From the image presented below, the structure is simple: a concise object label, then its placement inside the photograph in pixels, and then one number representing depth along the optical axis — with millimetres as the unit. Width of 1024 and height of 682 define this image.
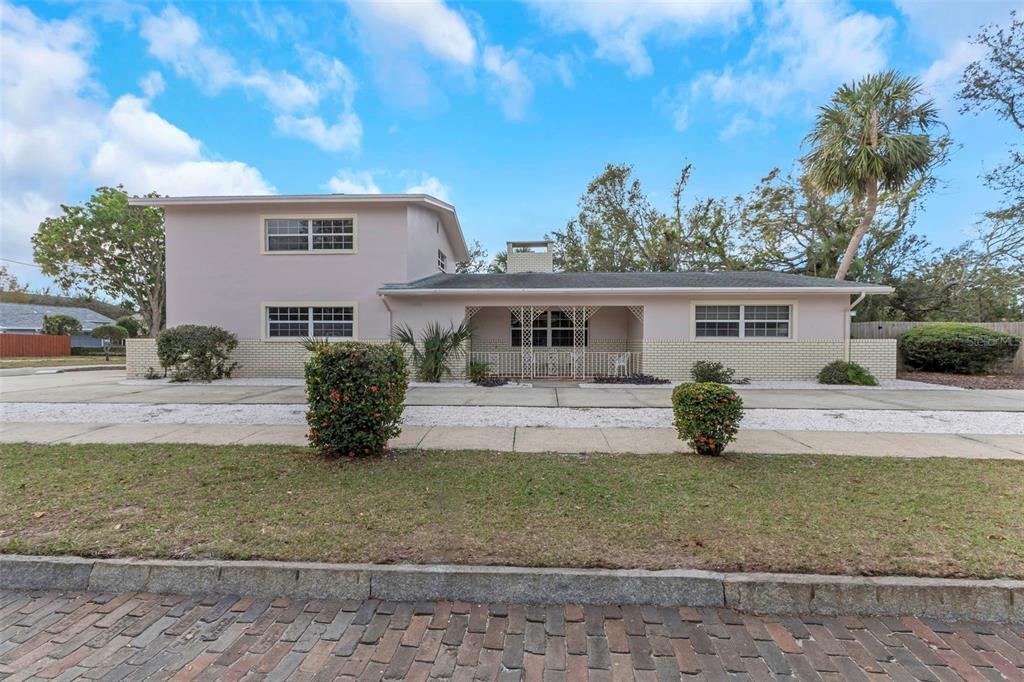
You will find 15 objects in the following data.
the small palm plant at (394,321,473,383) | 11945
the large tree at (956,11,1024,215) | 16109
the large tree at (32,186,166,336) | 21344
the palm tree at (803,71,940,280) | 14047
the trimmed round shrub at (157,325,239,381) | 11398
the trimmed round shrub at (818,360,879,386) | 11234
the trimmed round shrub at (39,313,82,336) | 29484
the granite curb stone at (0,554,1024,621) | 2461
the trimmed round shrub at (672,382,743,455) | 4844
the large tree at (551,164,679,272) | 24859
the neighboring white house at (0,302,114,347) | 33188
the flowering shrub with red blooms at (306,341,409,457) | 4660
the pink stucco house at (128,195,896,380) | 12141
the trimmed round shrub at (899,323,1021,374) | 12617
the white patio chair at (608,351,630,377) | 12484
